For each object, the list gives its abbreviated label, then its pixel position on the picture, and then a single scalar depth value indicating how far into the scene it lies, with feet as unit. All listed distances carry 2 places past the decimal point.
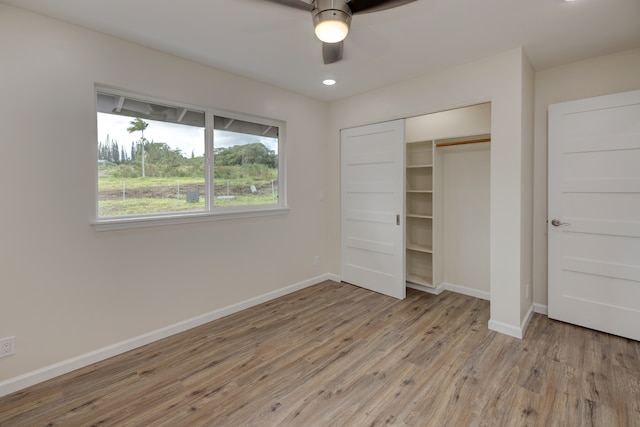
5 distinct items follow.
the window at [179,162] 8.36
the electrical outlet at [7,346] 6.58
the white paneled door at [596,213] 8.54
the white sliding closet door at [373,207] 11.91
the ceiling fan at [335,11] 5.38
